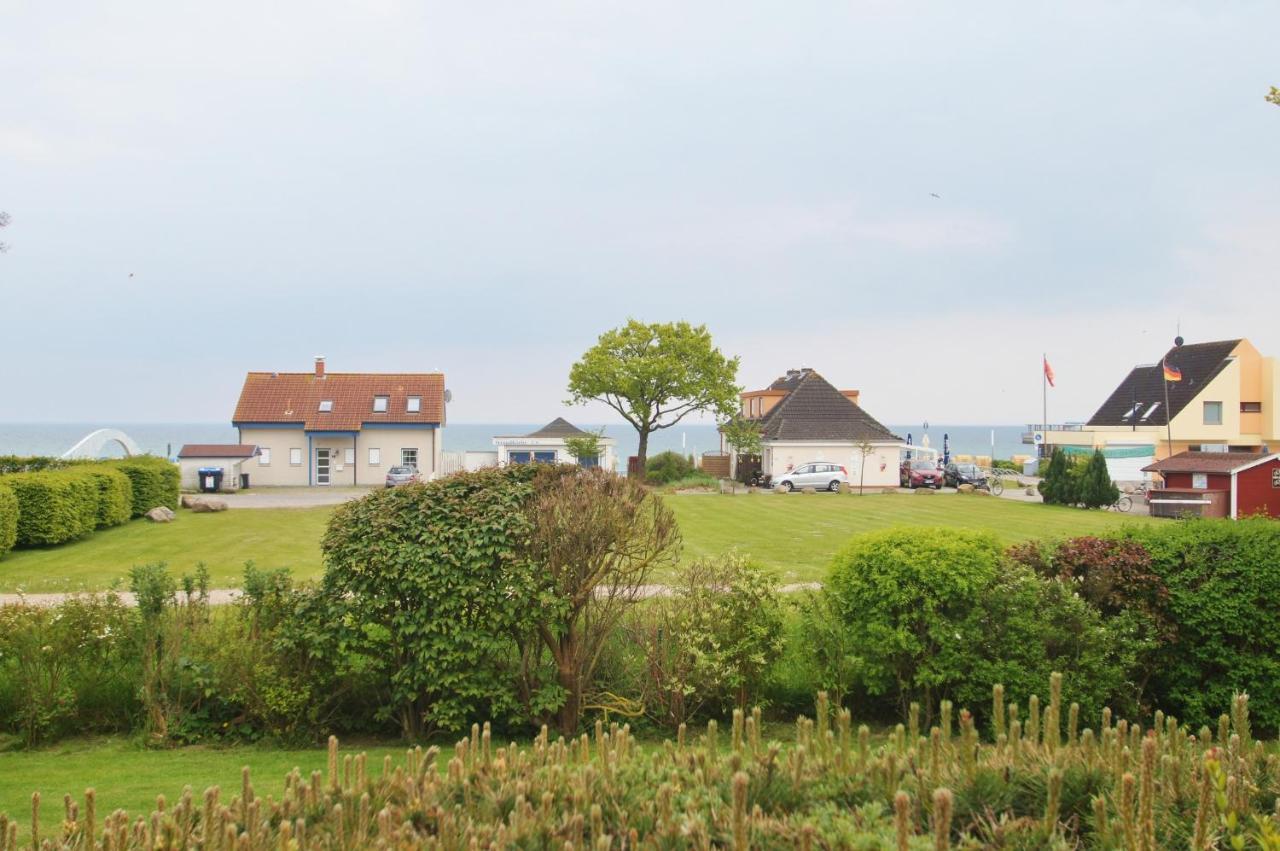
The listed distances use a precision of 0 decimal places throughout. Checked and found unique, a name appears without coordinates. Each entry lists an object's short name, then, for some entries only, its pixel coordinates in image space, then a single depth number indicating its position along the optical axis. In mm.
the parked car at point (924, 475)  45094
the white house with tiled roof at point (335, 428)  47688
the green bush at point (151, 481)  28406
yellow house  47500
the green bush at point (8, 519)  19031
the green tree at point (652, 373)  52375
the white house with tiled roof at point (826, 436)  45312
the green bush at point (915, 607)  8336
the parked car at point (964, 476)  43188
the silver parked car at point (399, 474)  41438
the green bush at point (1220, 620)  8125
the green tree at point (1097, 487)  33969
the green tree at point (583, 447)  44784
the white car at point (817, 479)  43094
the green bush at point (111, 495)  24688
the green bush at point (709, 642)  8648
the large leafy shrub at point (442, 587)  8125
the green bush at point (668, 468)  48062
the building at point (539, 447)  50875
